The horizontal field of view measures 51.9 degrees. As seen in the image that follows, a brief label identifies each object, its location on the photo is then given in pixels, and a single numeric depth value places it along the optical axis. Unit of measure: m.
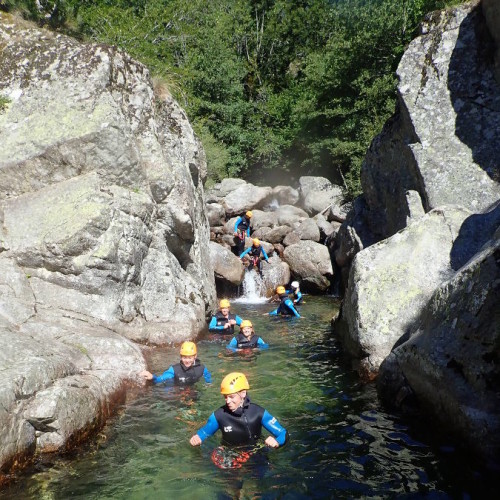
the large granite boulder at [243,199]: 28.94
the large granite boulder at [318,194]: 29.37
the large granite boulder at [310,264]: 22.33
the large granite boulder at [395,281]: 9.99
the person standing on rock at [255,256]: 22.75
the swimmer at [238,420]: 7.27
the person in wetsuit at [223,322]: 14.70
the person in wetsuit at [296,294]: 19.19
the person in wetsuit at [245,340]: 13.20
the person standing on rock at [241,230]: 24.86
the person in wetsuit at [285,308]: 17.23
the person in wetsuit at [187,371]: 10.20
